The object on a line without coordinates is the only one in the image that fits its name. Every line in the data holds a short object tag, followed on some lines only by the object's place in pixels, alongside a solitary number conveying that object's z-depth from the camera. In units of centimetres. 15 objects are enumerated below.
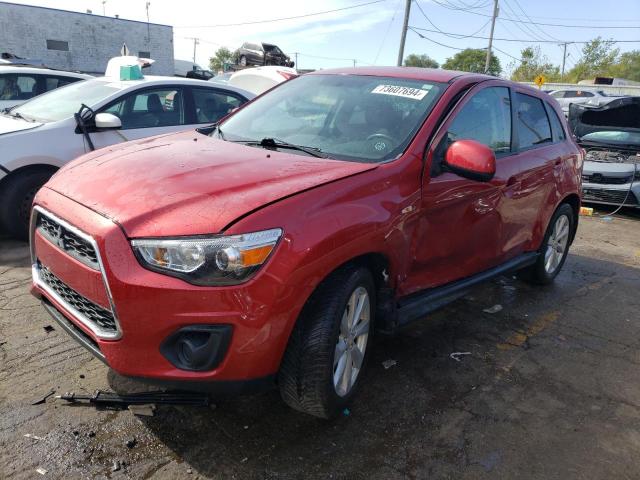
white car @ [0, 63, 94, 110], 793
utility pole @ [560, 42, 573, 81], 6545
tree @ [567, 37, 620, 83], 6519
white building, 3142
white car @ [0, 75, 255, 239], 496
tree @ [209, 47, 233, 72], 8294
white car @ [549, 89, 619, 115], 2286
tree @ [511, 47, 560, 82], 6344
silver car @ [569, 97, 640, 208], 838
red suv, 219
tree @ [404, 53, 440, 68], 6554
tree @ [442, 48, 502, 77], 7119
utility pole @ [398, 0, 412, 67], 2656
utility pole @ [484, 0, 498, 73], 4043
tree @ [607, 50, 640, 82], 6519
